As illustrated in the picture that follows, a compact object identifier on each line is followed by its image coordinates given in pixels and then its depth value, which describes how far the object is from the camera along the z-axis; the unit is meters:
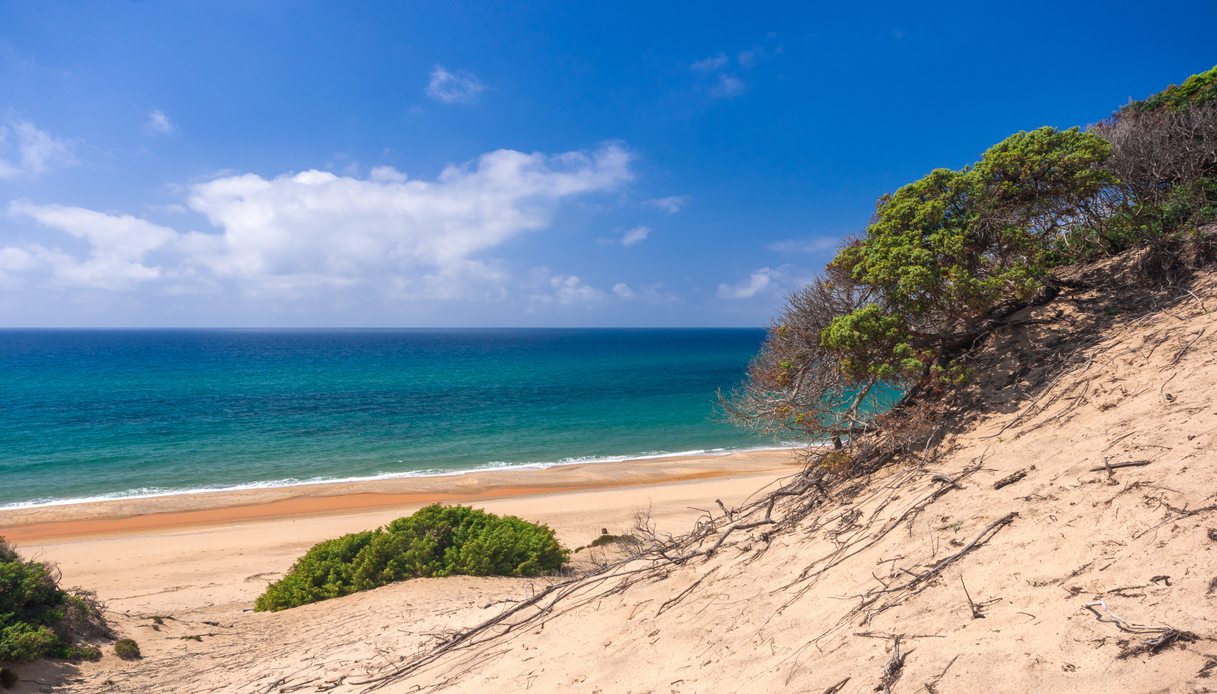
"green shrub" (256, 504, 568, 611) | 10.59
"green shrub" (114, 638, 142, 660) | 8.40
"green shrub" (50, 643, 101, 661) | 7.96
